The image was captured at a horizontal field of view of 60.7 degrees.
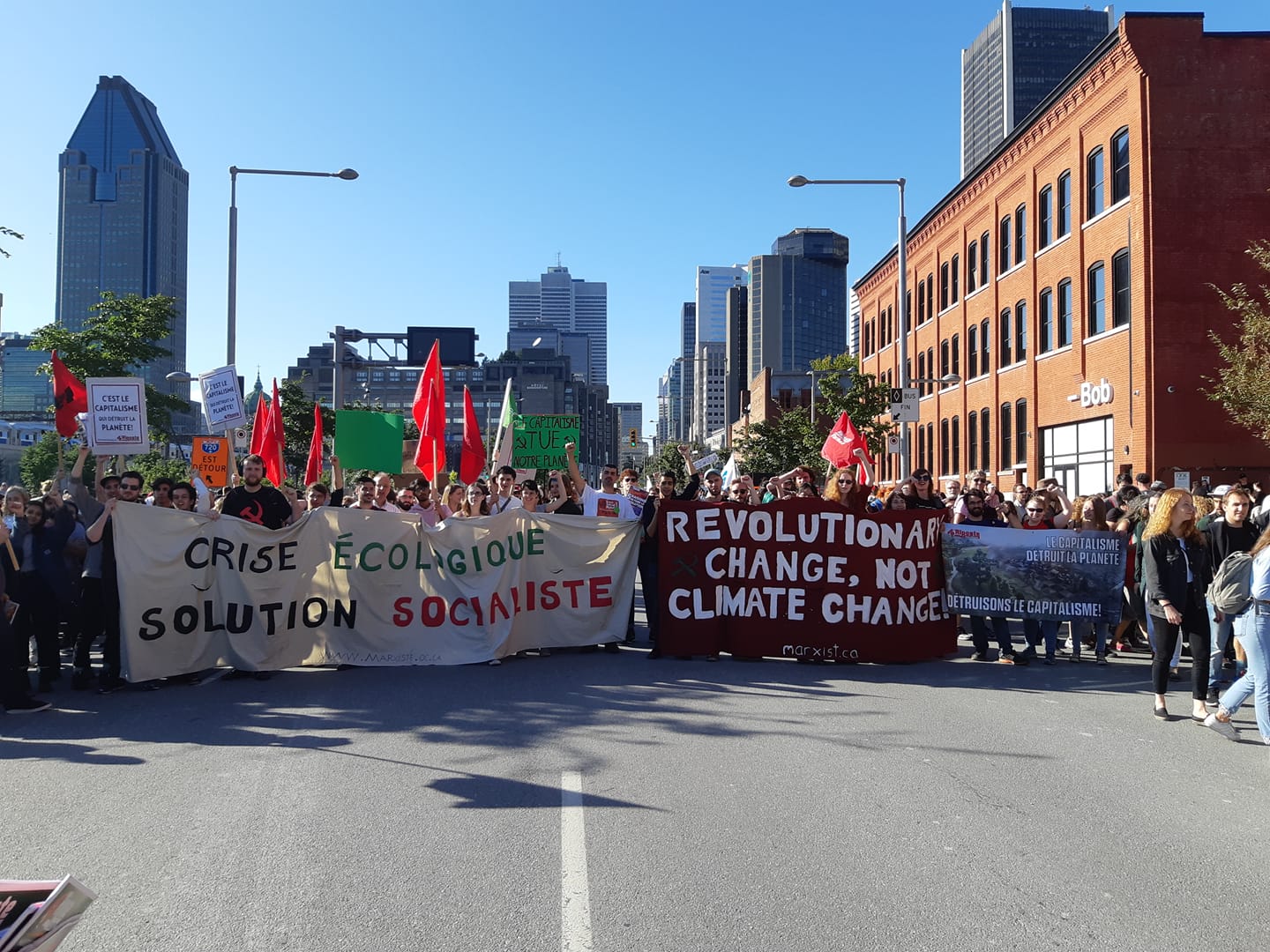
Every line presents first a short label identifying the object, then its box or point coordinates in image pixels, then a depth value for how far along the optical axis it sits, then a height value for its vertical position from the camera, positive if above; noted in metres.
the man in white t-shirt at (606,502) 12.57 +0.12
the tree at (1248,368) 21.16 +2.91
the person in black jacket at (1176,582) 7.80 -0.51
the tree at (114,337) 23.61 +3.89
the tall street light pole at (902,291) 24.50 +5.16
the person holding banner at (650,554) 11.17 -0.45
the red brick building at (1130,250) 25.52 +6.76
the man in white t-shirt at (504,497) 11.76 +0.16
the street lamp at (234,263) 20.84 +4.89
